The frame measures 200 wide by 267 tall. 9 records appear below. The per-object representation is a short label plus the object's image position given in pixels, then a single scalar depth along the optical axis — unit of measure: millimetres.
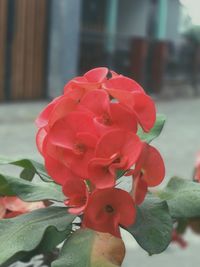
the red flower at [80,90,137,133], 504
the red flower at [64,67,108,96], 523
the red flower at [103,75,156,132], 508
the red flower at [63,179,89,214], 510
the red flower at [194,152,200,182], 659
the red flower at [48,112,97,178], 502
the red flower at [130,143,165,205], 505
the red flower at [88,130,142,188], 492
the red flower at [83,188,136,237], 501
